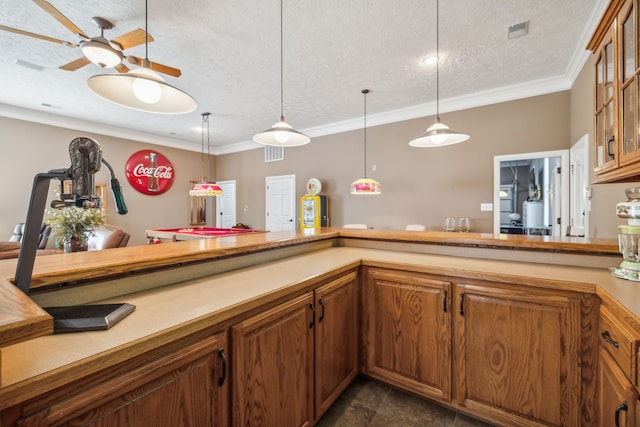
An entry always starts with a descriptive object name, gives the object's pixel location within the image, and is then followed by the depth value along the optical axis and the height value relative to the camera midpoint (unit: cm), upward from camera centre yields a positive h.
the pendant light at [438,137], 230 +65
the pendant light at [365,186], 416 +39
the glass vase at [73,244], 337 -38
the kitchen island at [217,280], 72 -34
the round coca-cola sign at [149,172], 614 +93
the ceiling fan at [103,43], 214 +141
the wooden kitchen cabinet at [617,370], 97 -61
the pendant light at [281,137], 221 +63
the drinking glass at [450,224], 435 -18
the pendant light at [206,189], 478 +40
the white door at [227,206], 748 +18
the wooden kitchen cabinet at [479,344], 144 -77
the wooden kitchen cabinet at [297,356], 117 -73
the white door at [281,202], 639 +24
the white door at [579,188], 310 +28
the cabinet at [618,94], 130 +61
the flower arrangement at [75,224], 328 -13
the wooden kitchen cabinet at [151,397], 69 -53
